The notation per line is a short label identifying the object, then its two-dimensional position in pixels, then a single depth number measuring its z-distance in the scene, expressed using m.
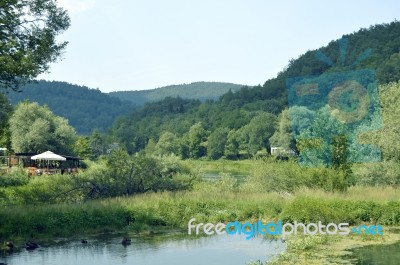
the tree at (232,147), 127.25
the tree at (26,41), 25.28
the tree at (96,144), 120.76
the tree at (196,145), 139.50
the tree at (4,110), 28.21
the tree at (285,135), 91.38
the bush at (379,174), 31.61
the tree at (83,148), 88.69
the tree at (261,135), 118.38
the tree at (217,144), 131.12
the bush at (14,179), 31.18
